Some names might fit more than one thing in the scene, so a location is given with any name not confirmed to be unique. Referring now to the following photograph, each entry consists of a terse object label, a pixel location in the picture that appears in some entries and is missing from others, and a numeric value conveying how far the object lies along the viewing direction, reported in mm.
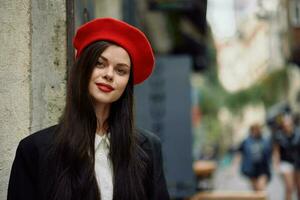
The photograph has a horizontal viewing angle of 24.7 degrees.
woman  2355
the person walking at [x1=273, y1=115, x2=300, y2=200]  10664
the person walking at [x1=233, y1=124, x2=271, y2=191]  11453
